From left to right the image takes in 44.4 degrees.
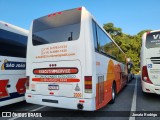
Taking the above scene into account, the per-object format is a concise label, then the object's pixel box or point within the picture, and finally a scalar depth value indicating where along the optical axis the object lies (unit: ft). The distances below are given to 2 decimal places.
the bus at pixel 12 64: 21.49
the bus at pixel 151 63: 27.94
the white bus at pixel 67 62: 18.11
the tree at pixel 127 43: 156.66
